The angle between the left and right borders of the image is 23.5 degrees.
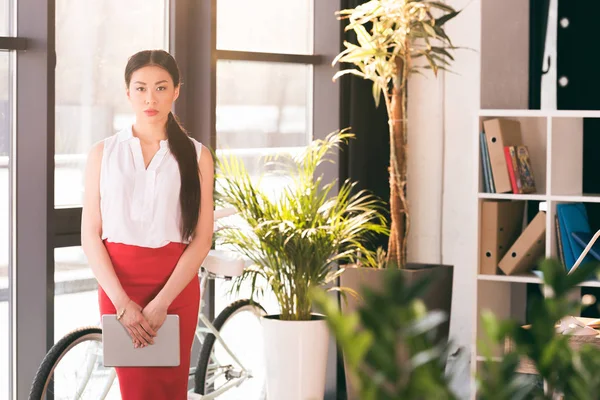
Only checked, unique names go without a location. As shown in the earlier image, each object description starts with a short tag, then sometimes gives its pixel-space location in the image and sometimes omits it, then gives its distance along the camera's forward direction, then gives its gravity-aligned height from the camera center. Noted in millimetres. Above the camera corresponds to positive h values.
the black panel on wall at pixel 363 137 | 7760 +184
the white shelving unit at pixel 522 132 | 6660 +180
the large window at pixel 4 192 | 5476 -98
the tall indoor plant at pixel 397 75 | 6630 +444
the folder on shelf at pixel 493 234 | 6901 -304
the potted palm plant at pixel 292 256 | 6282 -385
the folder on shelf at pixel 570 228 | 6528 -261
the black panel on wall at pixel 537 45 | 7622 +673
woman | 4499 -173
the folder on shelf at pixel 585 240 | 6426 -306
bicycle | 4890 -743
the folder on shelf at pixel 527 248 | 6805 -367
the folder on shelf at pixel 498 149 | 6786 +104
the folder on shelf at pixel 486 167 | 6871 +19
